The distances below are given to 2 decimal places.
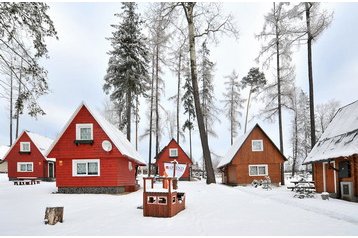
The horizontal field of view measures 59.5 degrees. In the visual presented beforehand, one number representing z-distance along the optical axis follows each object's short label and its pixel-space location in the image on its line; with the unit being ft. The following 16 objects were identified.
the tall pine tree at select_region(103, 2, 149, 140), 103.45
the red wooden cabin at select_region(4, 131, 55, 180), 116.16
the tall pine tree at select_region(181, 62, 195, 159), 139.85
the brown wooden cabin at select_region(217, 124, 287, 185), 98.73
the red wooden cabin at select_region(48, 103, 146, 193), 63.98
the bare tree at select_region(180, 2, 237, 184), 75.00
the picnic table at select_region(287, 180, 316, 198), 56.18
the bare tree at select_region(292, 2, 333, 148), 69.21
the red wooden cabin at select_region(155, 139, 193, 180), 133.49
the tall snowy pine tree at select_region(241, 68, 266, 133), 151.94
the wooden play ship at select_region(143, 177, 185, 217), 34.45
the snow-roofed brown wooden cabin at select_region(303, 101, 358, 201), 50.83
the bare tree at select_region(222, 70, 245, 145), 152.87
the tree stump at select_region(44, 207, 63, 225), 30.99
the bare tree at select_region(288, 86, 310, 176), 170.30
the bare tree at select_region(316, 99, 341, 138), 166.81
